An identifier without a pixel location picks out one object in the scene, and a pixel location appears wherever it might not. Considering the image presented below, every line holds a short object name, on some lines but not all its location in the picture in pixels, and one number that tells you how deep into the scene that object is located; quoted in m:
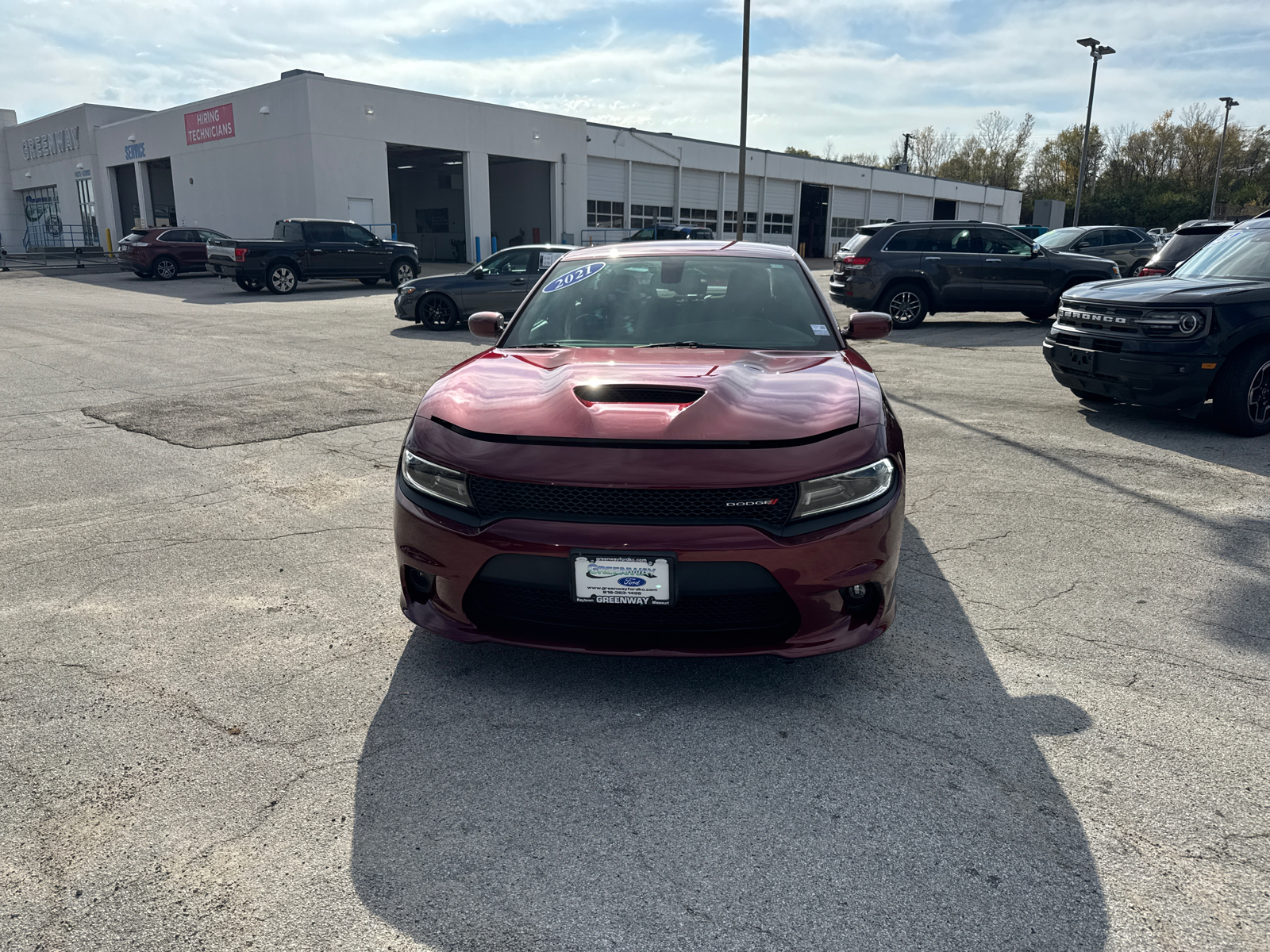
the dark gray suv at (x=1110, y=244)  20.86
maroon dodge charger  2.72
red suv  26.12
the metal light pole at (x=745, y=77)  21.39
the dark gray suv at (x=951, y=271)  14.69
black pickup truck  21.30
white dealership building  31.12
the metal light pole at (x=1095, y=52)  35.00
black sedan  14.33
